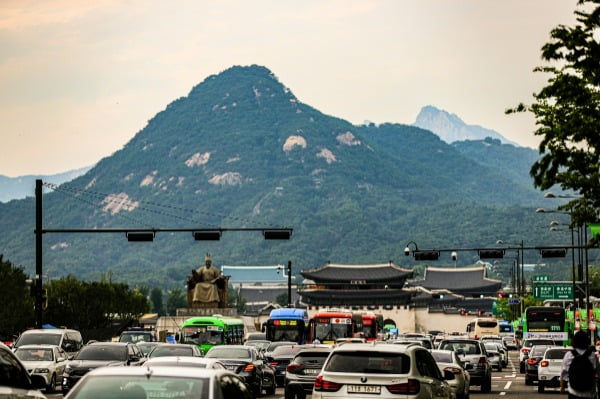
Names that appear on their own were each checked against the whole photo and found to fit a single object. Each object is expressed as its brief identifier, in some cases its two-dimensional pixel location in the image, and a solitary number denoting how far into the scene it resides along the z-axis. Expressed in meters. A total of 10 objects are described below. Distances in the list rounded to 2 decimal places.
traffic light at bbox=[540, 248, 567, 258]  70.69
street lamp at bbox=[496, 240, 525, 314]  127.38
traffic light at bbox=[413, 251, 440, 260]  71.44
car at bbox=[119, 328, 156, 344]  71.75
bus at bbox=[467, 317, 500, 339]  138.38
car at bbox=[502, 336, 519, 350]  114.78
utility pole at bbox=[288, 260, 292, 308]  107.60
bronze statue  109.38
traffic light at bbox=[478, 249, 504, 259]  71.25
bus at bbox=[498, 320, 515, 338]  148.12
